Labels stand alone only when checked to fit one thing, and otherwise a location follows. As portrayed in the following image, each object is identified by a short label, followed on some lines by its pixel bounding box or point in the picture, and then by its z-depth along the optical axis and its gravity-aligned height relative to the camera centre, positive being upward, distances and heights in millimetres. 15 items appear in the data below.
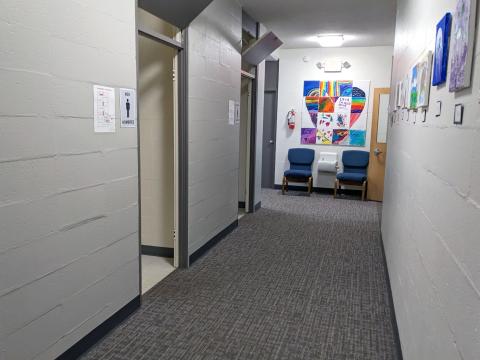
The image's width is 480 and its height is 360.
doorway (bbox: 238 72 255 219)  5379 -262
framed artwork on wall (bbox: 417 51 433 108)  1832 +269
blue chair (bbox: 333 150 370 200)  6547 -677
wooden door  6535 -210
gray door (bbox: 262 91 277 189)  7344 -175
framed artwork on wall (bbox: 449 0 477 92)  1116 +272
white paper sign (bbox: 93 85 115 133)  2118 +89
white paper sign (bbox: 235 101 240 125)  4487 +178
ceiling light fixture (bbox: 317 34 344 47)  5984 +1425
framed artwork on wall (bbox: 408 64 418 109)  2224 +265
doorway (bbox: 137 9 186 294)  3316 -224
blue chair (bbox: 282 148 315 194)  6926 -689
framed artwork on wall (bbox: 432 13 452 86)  1447 +327
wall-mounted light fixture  6820 +1134
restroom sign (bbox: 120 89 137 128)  2350 +106
